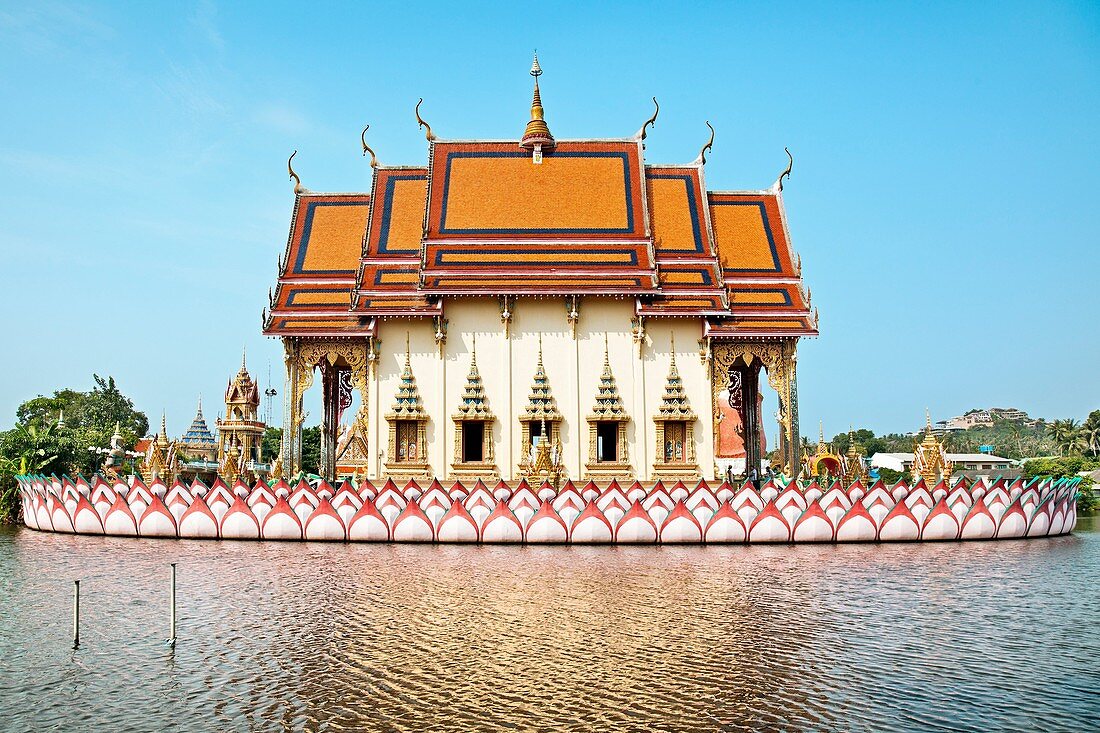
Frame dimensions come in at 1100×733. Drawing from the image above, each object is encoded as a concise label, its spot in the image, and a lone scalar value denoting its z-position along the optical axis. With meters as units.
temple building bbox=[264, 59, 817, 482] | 24.95
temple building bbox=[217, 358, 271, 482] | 42.62
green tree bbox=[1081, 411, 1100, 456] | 60.88
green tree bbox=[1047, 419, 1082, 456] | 61.88
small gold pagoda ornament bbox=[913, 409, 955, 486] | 22.84
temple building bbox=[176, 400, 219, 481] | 47.91
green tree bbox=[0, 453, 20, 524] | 23.83
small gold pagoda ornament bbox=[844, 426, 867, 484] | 26.14
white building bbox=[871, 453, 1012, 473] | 59.72
